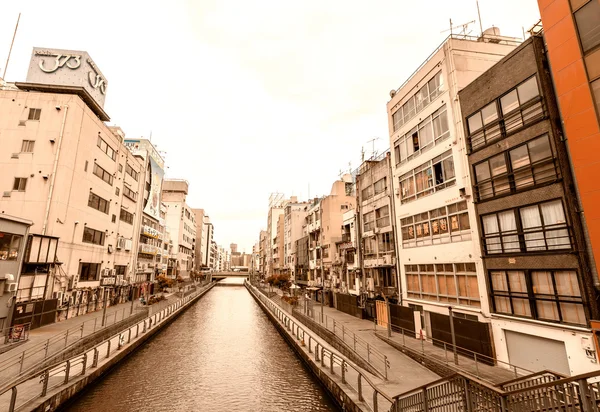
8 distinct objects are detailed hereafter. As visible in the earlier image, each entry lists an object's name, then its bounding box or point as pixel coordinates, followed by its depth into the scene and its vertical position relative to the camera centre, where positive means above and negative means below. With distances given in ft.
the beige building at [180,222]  279.49 +47.48
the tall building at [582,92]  37.70 +22.37
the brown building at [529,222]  41.24 +6.89
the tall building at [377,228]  92.53 +13.35
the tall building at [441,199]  60.08 +15.69
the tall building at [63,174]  95.25 +33.51
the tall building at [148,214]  172.24 +35.00
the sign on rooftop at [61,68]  108.99 +73.93
